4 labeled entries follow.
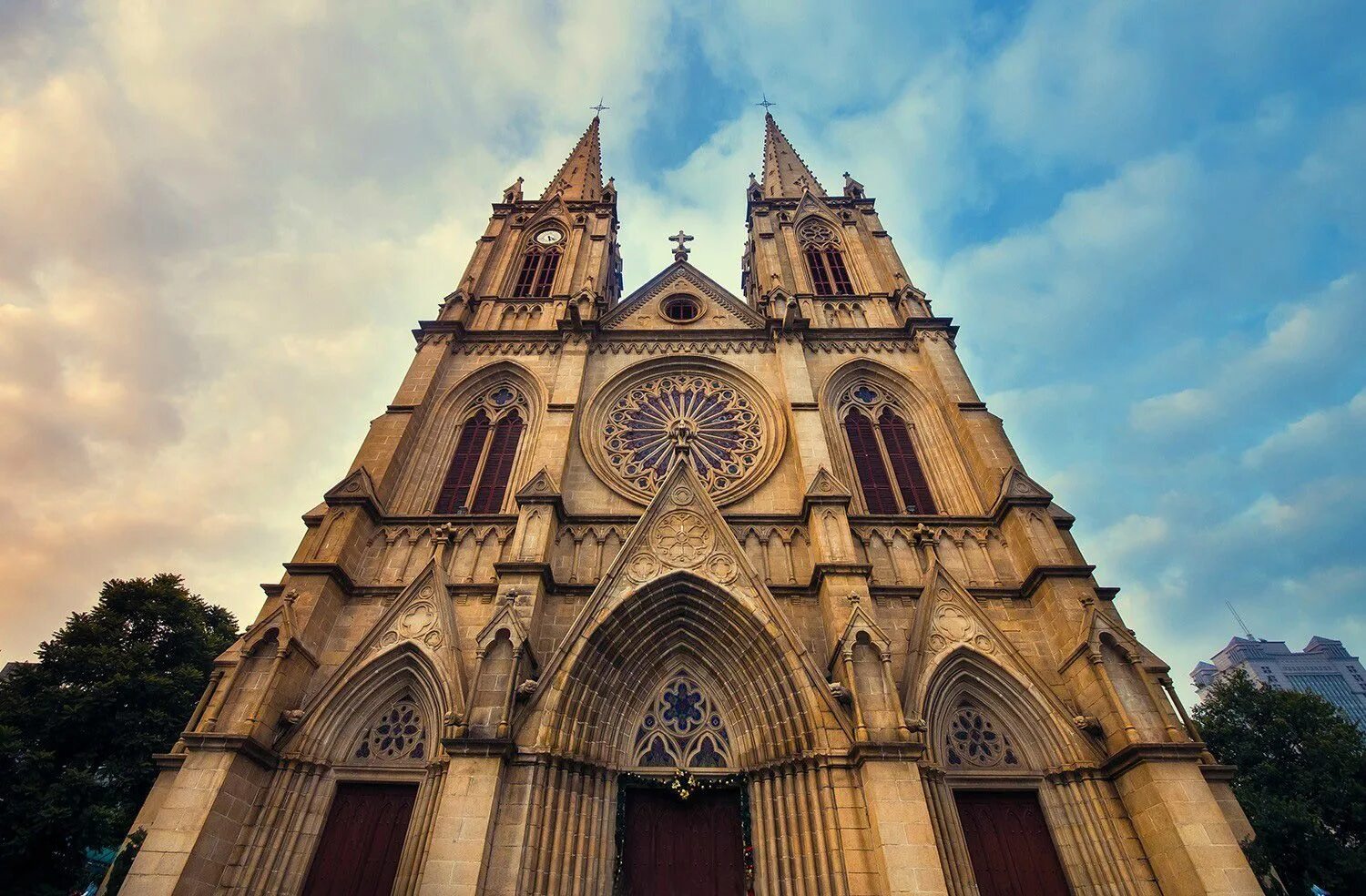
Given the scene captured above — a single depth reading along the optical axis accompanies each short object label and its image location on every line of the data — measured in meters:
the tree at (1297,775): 15.22
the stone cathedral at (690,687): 9.02
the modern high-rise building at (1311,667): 99.44
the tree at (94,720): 14.12
